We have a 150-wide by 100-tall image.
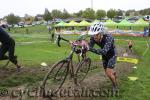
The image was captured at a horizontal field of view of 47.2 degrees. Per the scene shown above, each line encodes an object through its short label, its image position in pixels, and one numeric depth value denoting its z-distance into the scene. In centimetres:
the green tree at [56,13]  7449
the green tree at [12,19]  6829
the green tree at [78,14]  7553
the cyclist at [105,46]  495
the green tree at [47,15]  6621
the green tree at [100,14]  6791
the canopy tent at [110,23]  2909
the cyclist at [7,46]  655
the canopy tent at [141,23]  2673
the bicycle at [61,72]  461
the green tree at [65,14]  7372
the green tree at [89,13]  6377
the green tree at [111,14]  6956
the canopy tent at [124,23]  2817
